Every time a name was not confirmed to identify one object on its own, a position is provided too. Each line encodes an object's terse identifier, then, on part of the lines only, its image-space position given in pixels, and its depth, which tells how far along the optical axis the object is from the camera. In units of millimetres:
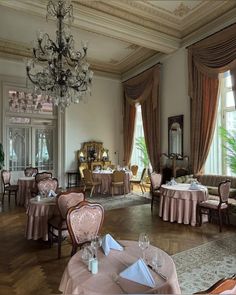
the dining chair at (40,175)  6730
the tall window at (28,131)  9219
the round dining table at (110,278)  1571
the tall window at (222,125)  7119
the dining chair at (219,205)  4914
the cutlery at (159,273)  1700
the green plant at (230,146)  5934
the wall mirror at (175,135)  7926
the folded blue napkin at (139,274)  1608
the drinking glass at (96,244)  1994
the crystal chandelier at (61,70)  5105
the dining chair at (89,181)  8297
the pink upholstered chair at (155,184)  6558
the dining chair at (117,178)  8125
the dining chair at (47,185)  4887
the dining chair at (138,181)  8730
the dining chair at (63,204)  3764
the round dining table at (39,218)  4141
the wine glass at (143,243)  2082
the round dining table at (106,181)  8414
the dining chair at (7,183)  7289
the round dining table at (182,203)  5254
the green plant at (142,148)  10792
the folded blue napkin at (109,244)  2114
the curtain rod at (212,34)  6238
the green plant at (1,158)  7023
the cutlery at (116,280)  1556
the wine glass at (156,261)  1836
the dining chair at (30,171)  8070
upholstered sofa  6328
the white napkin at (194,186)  5431
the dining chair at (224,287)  1264
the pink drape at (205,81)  6180
